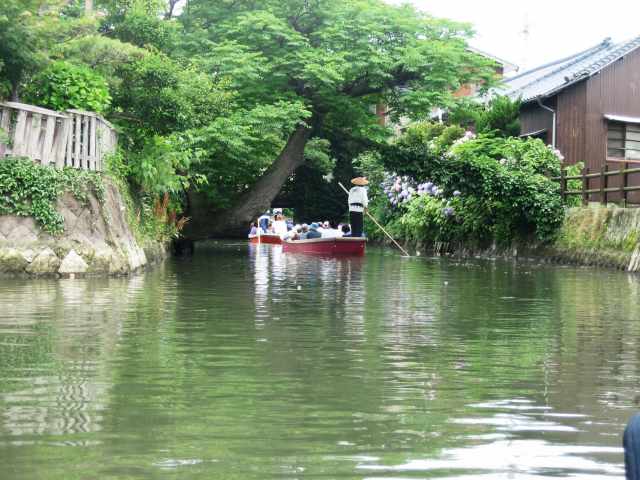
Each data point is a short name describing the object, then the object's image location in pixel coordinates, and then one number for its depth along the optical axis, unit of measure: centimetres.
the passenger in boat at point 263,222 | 4683
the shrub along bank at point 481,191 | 2810
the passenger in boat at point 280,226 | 4384
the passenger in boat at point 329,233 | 3268
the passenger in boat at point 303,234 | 3431
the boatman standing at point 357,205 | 3114
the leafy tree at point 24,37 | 1689
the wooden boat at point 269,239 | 4444
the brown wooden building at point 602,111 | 3209
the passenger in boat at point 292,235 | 3653
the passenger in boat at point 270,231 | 4483
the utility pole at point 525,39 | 5403
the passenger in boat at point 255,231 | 4503
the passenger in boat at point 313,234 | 3325
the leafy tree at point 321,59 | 2942
